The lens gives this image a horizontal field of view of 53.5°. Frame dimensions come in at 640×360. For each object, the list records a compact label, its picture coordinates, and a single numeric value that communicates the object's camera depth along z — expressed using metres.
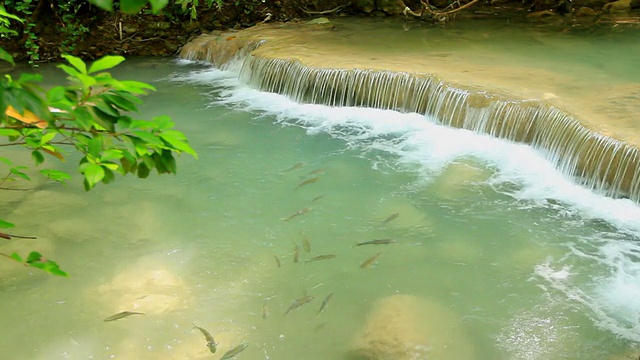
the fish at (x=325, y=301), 4.26
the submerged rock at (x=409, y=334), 3.86
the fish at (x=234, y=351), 3.85
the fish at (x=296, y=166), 6.40
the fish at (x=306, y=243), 4.96
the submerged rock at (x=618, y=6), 11.03
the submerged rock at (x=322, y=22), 10.71
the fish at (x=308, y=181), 6.00
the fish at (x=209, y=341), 3.92
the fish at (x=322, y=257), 4.82
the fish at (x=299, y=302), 4.28
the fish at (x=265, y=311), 4.21
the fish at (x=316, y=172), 6.27
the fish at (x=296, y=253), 4.82
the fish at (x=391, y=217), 5.32
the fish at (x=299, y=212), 5.42
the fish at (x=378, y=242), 5.00
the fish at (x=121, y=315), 4.21
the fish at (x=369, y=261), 4.73
